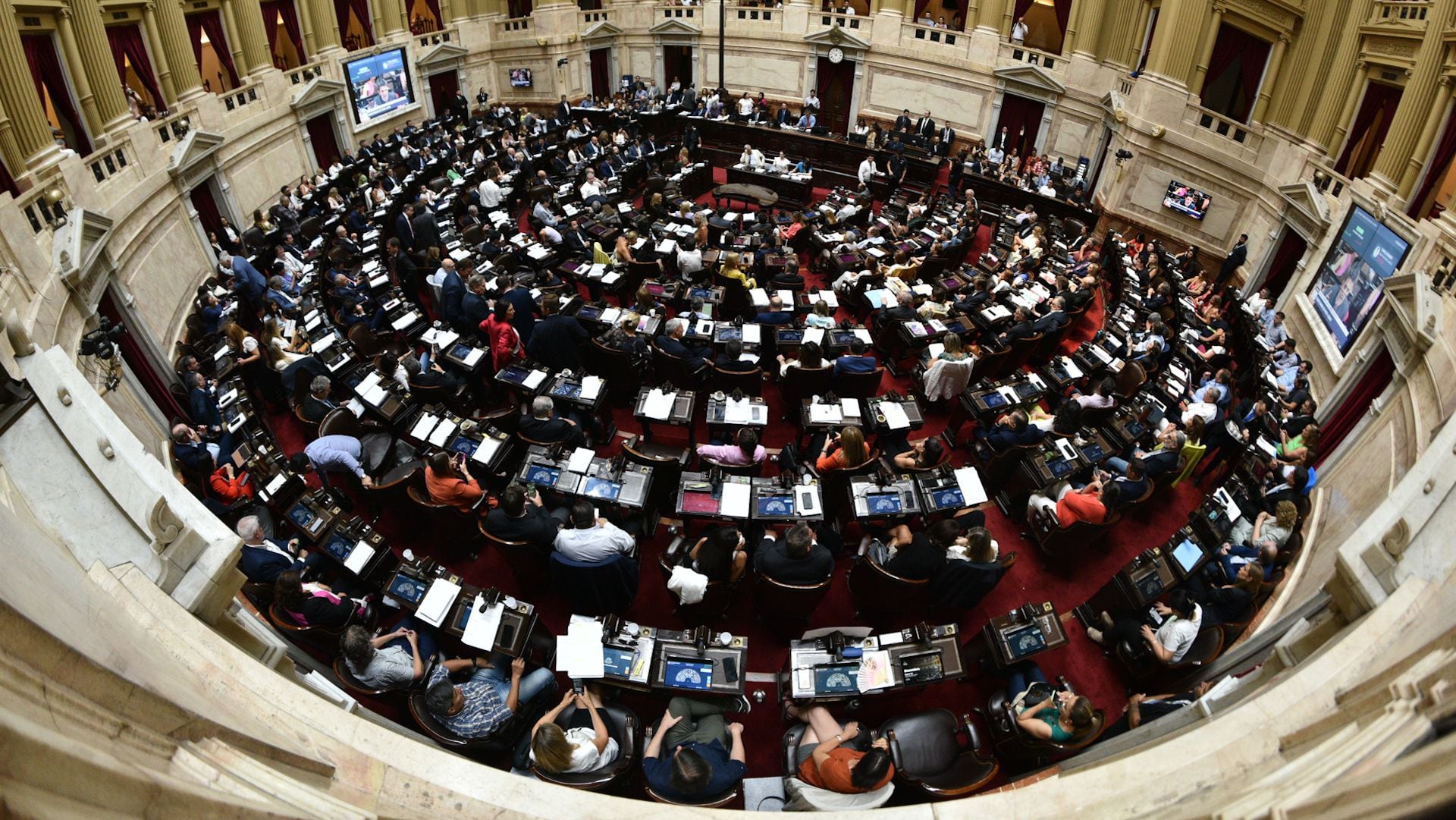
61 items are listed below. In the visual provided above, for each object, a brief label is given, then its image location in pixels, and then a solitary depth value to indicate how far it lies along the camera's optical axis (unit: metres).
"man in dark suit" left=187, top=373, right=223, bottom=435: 7.79
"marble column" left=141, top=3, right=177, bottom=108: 11.92
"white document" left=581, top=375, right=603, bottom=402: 7.91
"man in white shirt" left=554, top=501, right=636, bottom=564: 5.59
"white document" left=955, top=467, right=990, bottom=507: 6.62
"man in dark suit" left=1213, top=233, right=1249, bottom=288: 12.64
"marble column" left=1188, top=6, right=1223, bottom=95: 13.42
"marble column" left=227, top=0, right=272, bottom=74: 14.14
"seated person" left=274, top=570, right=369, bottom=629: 4.95
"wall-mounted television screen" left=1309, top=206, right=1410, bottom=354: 8.78
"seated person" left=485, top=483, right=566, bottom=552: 5.78
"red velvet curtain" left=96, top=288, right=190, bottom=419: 8.43
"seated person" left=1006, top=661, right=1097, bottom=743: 4.50
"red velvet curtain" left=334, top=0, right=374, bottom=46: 17.88
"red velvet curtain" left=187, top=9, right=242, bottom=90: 13.70
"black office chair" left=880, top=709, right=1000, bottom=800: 4.32
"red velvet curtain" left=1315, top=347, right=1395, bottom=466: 8.03
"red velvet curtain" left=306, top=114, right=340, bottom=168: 16.58
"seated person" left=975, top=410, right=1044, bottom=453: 7.60
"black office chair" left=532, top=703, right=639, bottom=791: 4.30
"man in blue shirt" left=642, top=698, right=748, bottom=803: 4.00
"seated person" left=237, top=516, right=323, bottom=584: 5.39
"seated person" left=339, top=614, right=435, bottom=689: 4.65
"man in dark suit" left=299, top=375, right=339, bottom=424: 7.59
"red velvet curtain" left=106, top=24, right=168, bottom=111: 11.49
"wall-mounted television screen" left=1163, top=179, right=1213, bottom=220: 13.75
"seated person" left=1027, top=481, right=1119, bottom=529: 6.47
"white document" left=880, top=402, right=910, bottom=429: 7.62
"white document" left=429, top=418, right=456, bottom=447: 7.23
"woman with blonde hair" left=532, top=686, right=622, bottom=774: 4.13
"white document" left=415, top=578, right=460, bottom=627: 5.27
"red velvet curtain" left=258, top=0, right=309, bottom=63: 15.94
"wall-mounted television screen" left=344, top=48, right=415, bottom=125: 17.80
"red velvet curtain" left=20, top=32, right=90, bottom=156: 9.28
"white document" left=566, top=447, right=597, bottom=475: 6.75
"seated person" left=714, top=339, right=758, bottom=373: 8.51
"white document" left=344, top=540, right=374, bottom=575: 5.87
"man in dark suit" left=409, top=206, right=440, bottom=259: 11.98
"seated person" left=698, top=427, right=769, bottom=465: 6.85
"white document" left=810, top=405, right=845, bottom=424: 7.66
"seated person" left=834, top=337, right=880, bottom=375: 8.65
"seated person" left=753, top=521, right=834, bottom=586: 5.47
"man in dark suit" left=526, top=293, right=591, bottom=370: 8.52
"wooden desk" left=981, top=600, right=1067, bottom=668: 5.31
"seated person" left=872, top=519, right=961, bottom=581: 5.70
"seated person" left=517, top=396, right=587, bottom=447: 7.23
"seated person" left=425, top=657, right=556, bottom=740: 4.55
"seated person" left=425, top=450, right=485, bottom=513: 6.33
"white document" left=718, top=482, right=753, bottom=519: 6.35
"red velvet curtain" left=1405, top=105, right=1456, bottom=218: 8.61
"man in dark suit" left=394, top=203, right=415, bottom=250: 12.41
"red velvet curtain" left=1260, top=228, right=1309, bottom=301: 11.58
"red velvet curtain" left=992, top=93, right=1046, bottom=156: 18.39
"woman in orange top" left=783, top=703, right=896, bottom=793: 4.08
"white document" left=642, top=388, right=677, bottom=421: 7.55
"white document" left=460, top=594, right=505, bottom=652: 5.14
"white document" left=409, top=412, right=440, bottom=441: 7.28
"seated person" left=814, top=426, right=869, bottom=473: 6.75
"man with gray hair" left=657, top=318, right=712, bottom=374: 8.66
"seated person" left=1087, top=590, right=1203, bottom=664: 5.37
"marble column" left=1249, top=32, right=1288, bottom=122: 13.05
